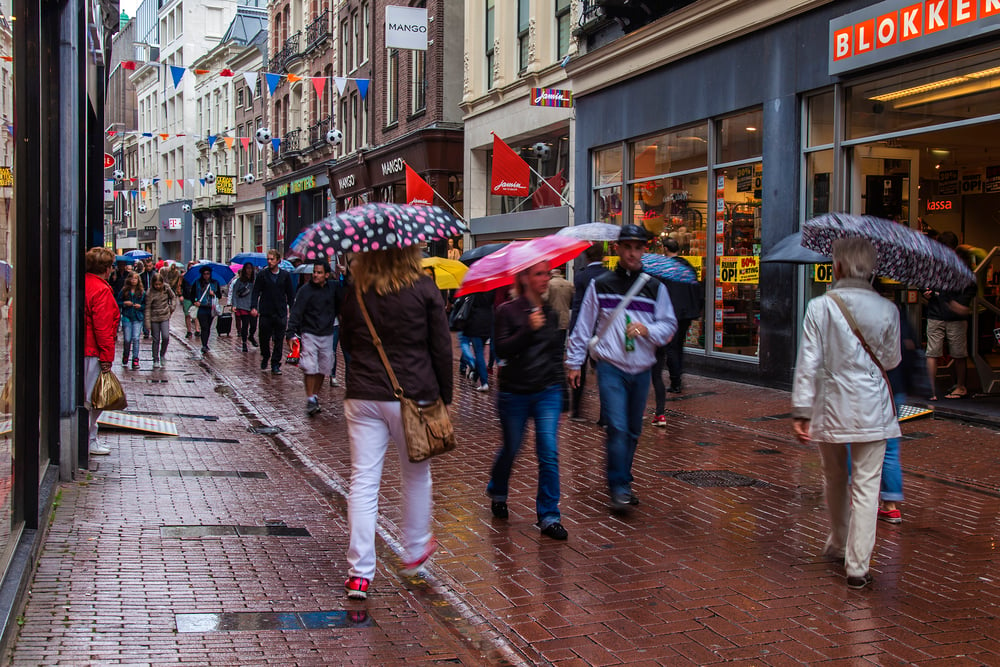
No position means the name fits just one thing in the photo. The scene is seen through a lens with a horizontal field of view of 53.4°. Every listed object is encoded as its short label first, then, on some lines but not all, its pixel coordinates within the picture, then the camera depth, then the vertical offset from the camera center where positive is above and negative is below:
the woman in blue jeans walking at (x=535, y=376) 5.87 -0.48
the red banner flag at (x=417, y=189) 22.66 +2.43
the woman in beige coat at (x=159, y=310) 16.08 -0.24
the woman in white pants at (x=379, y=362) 4.78 -0.32
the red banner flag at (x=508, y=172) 19.27 +2.40
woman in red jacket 7.82 -0.27
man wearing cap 6.38 -0.30
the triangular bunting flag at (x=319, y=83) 23.53 +5.04
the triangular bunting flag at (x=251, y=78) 22.99 +5.05
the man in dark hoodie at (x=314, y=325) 11.30 -0.34
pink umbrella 5.77 +0.22
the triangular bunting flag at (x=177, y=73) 22.67 +5.11
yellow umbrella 12.73 +0.31
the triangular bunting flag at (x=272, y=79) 22.50 +4.91
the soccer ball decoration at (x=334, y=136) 30.41 +4.88
